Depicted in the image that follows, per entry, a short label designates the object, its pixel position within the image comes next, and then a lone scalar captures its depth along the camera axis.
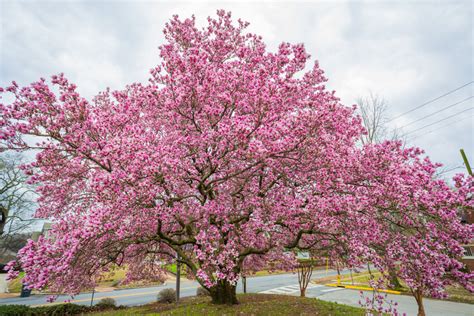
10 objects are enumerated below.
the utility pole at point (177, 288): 13.46
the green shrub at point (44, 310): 10.65
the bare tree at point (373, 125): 21.16
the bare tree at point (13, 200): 24.22
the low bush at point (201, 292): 15.86
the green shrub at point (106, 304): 13.84
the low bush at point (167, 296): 15.21
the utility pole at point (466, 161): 15.47
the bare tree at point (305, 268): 14.50
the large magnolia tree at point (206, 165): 5.72
